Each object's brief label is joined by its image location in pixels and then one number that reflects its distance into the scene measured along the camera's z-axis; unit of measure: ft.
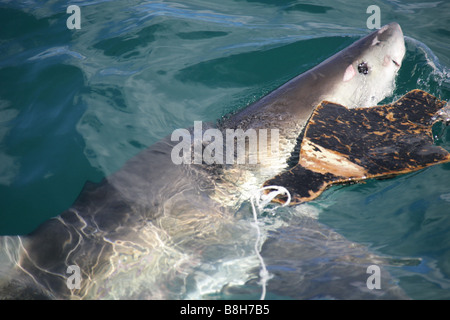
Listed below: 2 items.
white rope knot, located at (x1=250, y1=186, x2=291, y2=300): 11.22
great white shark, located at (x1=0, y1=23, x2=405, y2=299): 10.69
